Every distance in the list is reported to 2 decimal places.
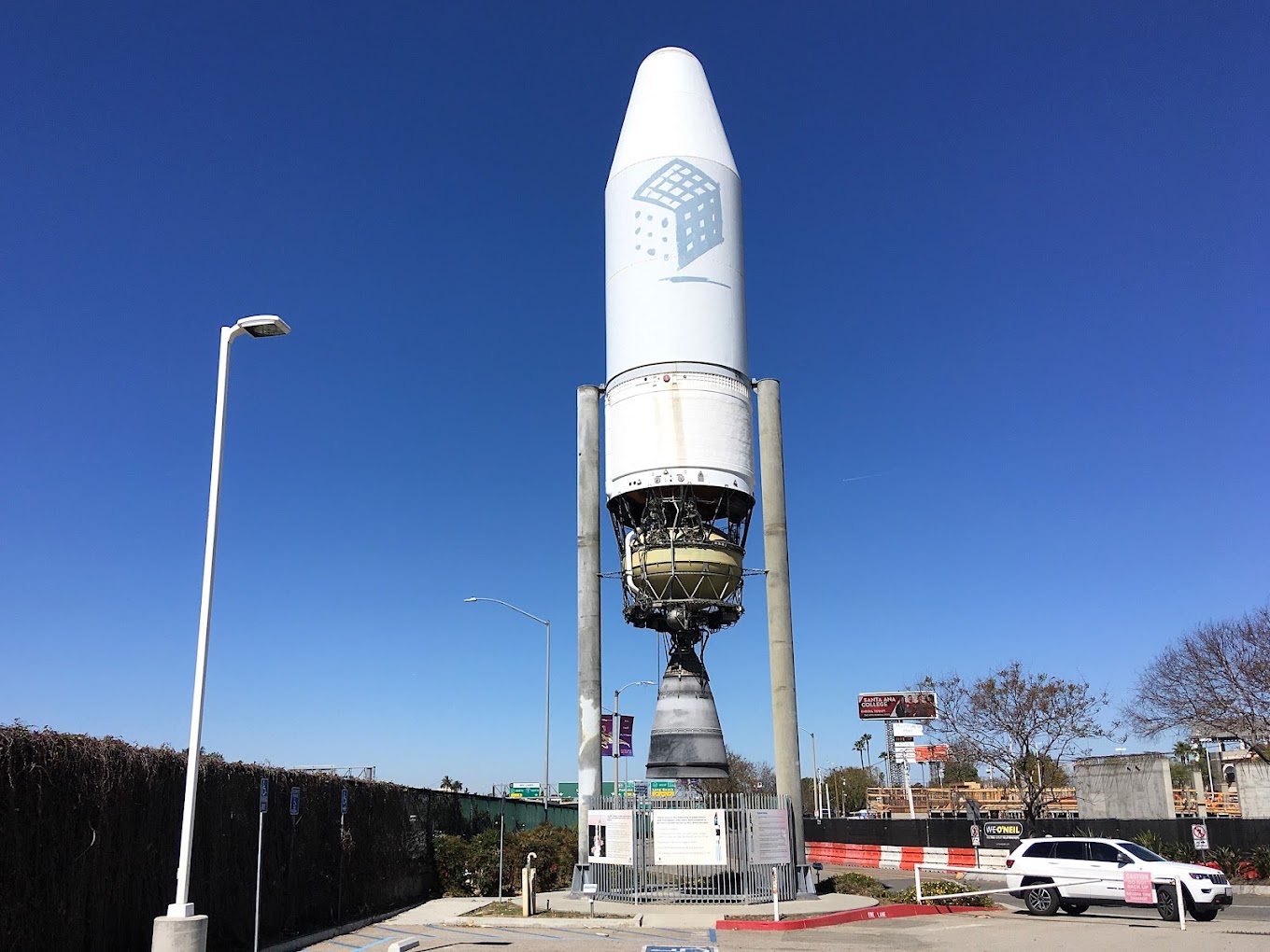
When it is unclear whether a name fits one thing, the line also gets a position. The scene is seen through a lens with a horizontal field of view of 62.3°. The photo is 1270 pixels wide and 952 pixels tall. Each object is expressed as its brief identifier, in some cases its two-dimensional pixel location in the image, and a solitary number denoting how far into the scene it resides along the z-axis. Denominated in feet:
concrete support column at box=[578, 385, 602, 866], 84.84
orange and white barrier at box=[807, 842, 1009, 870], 111.24
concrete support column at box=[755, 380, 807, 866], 82.74
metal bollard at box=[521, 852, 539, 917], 67.36
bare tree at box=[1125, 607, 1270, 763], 117.29
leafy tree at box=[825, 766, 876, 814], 403.54
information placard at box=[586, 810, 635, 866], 77.25
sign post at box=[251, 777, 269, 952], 47.76
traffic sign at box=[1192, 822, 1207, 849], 83.20
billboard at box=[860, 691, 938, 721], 288.71
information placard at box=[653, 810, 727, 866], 73.61
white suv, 65.62
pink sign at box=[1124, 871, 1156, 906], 65.72
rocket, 86.53
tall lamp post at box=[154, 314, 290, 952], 35.37
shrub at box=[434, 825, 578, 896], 84.23
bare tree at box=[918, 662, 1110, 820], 149.38
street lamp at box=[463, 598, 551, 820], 128.77
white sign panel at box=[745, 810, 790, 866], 75.77
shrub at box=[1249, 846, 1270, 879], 93.40
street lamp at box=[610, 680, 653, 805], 115.98
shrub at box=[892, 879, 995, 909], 75.20
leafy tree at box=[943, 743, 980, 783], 161.13
